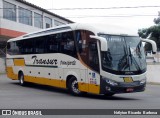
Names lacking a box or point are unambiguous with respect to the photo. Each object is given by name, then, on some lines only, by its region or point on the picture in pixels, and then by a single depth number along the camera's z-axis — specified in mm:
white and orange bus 16531
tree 68500
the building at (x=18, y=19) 43594
